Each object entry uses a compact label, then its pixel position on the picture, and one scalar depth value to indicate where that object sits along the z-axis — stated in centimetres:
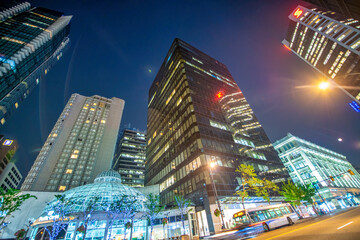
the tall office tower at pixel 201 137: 3409
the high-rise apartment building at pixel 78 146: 8012
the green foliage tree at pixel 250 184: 3083
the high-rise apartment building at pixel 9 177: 8212
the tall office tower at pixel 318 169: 5942
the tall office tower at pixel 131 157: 10239
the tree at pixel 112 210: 3057
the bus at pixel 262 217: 2044
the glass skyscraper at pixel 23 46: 5113
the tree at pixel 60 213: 2716
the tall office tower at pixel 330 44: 5753
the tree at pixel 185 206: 3119
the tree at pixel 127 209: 3180
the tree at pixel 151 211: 3030
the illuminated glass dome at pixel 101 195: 3266
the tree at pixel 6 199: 2072
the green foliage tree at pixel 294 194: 3518
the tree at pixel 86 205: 2970
